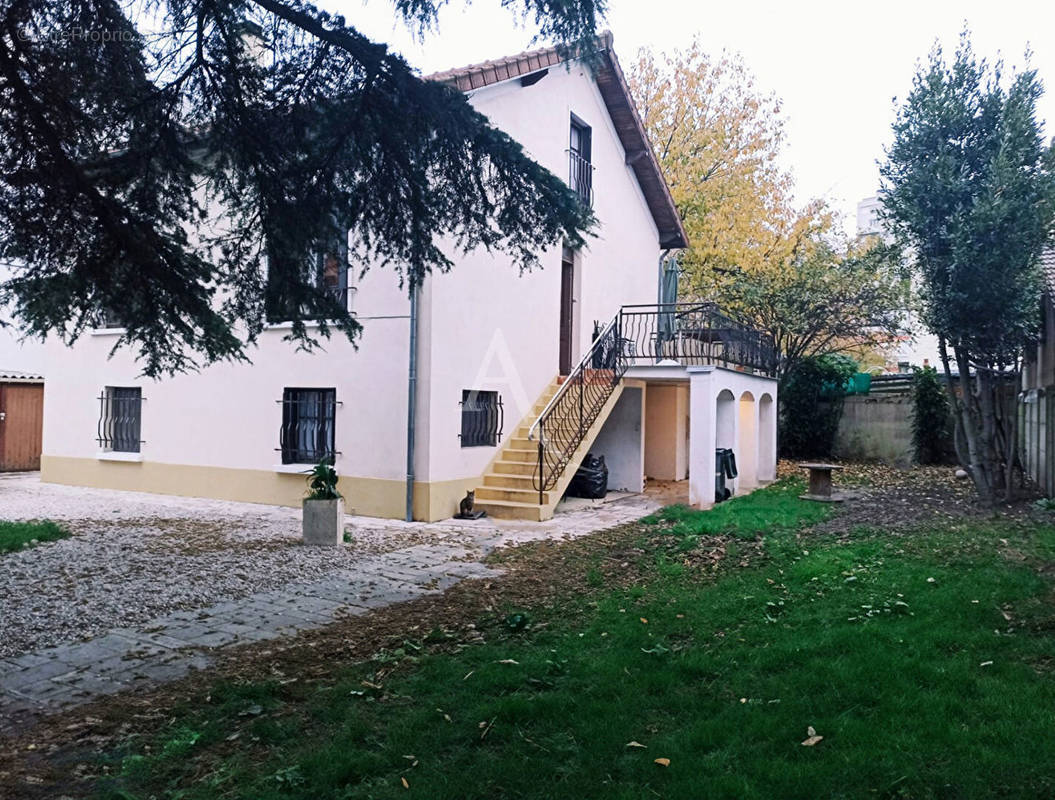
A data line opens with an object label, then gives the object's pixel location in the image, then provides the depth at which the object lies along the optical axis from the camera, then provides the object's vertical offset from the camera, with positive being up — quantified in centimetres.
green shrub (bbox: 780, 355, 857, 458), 1856 +68
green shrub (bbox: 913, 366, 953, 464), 1698 +21
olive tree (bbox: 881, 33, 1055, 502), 961 +282
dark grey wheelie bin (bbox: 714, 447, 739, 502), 1275 -73
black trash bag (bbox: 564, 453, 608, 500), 1338 -101
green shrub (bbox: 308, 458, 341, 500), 911 -75
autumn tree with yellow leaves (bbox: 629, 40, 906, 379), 2052 +731
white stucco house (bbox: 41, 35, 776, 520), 1119 +57
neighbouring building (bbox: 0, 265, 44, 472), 1777 -7
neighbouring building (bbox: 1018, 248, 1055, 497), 1100 +51
